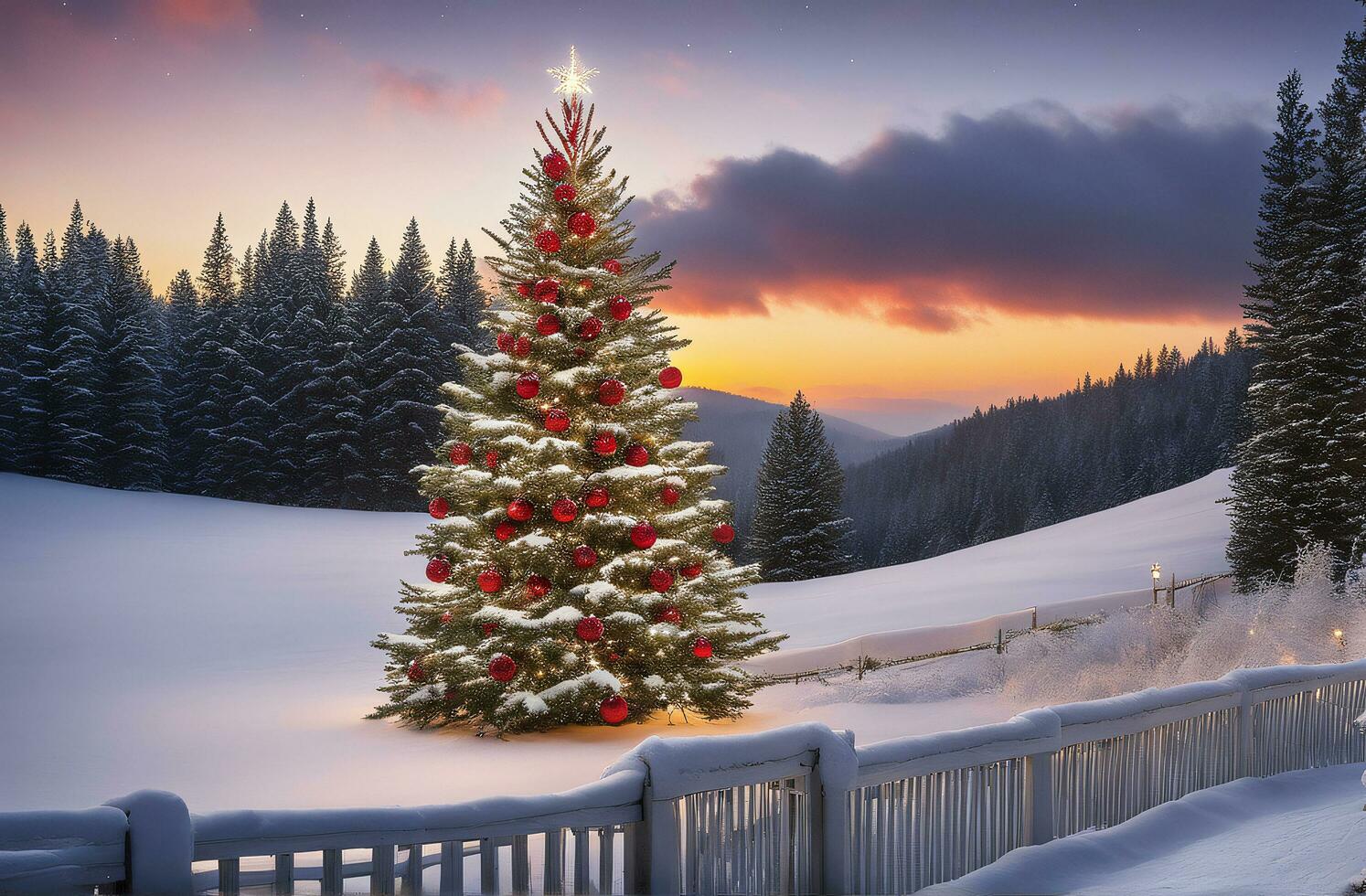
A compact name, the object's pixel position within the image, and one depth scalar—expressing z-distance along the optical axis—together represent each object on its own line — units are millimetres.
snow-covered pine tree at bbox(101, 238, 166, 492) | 41344
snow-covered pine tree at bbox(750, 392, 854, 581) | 42062
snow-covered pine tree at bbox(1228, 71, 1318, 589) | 27188
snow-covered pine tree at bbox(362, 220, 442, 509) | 43406
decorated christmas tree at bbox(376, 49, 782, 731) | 10938
